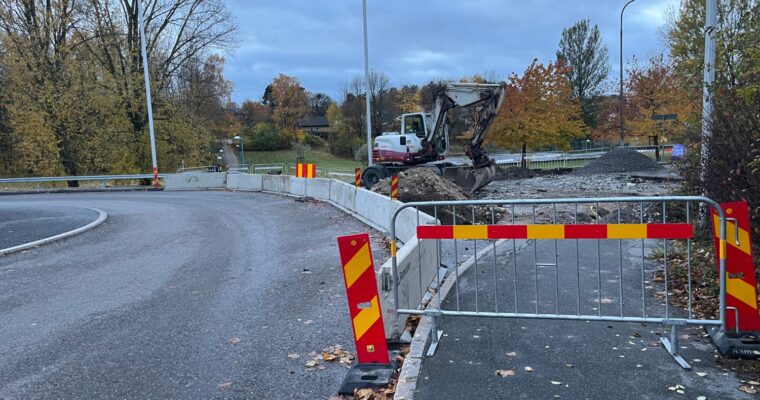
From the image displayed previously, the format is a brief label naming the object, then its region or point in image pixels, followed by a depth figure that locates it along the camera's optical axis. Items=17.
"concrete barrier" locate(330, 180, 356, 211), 14.87
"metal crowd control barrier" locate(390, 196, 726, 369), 4.44
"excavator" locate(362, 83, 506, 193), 20.42
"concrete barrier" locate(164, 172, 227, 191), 26.34
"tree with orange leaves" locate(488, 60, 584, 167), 35.12
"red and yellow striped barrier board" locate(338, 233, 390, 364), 4.31
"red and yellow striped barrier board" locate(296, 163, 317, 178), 19.14
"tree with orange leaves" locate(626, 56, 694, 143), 34.88
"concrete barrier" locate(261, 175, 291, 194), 20.92
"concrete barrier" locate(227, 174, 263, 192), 23.46
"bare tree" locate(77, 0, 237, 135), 31.31
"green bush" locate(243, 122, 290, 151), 77.31
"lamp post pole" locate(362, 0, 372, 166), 27.09
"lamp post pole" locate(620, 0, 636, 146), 36.31
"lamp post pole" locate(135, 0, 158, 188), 27.14
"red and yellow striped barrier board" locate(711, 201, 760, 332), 4.27
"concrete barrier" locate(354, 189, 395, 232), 11.49
